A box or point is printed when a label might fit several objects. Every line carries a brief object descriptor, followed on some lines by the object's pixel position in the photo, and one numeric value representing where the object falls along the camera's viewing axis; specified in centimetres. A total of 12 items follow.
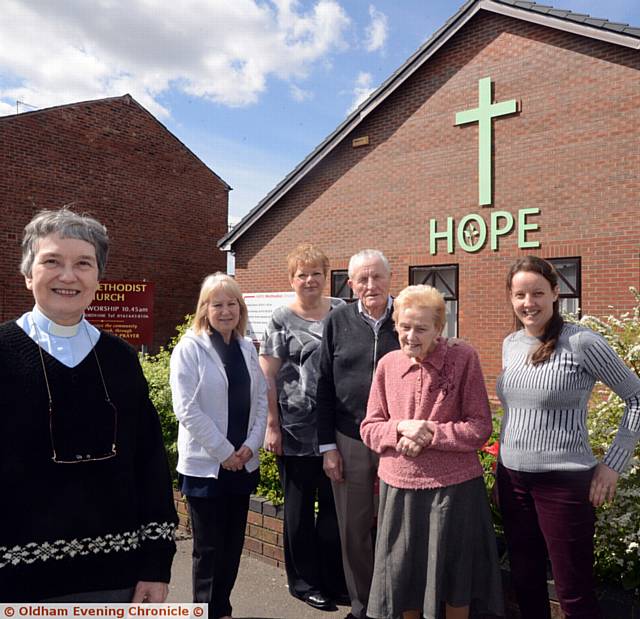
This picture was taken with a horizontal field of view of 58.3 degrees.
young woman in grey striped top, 251
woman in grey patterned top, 362
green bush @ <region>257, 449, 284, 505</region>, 444
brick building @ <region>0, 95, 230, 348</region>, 1545
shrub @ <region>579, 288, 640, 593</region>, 296
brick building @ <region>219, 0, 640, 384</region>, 975
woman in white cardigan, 312
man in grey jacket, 320
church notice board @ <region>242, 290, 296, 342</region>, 1258
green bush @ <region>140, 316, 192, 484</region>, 548
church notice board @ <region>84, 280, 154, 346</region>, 1002
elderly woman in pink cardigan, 265
